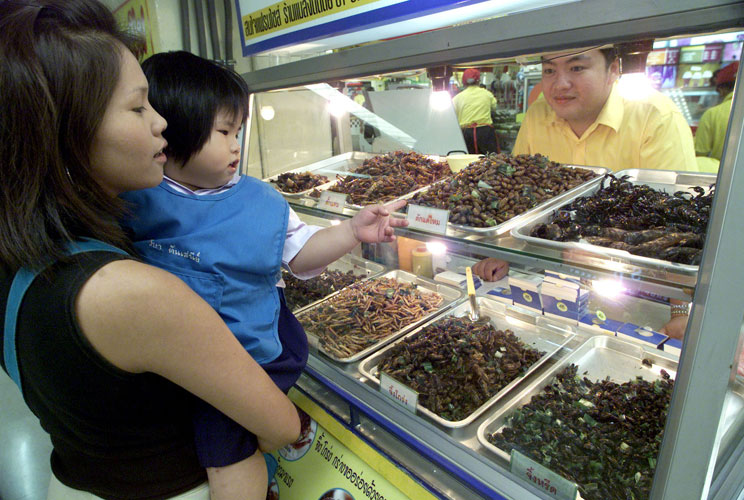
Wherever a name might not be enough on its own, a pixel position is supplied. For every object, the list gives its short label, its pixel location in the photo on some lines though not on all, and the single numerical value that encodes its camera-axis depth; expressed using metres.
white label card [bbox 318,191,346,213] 2.06
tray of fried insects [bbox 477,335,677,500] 1.18
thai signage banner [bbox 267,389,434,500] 1.37
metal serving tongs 1.93
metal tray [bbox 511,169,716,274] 1.12
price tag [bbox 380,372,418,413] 1.44
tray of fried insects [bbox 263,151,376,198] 2.53
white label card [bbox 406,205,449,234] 1.53
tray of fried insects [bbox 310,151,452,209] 2.11
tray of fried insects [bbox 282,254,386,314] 2.32
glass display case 0.79
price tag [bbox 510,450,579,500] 1.08
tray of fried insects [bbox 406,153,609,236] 1.54
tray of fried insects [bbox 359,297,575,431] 1.48
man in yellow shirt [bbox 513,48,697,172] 1.87
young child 1.22
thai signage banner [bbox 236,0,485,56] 1.62
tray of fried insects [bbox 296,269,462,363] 1.86
